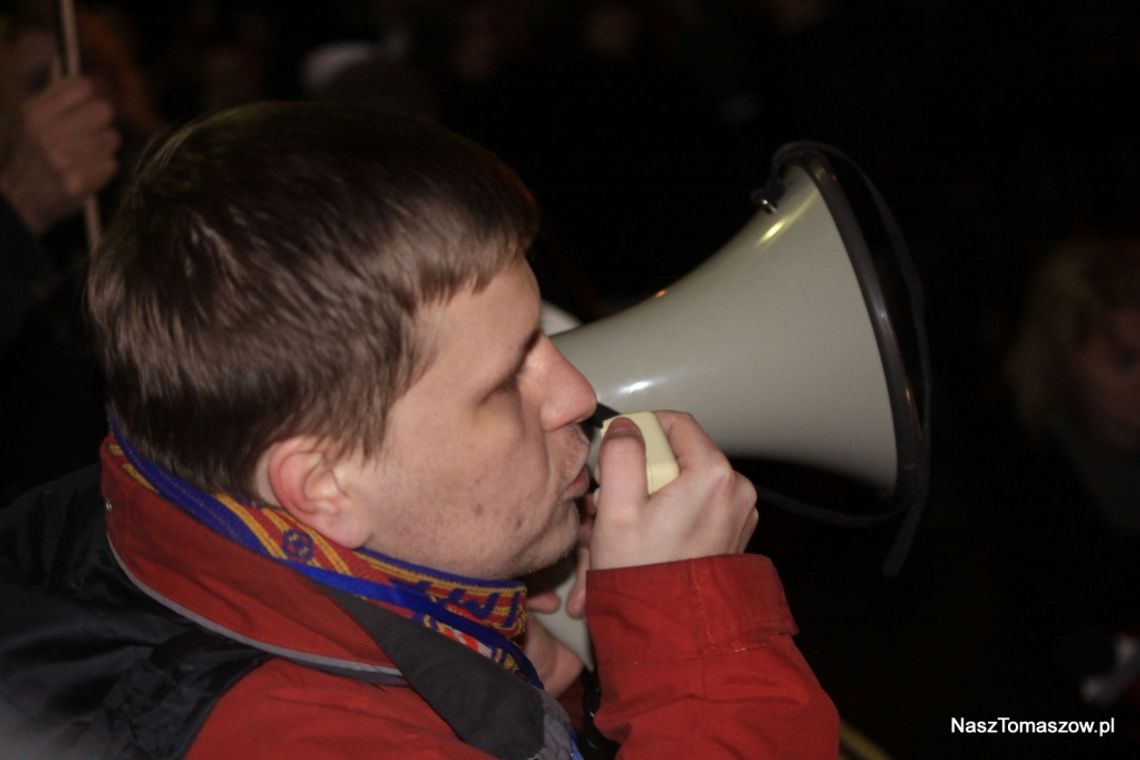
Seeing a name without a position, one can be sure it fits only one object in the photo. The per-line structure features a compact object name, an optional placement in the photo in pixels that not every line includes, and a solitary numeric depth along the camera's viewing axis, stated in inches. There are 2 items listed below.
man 51.0
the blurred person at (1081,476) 79.3
